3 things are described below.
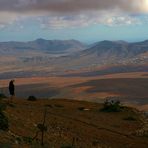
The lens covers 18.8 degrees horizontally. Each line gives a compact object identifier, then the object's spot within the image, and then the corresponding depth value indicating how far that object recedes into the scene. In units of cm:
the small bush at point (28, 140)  1806
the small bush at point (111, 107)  3419
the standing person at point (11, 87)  2836
